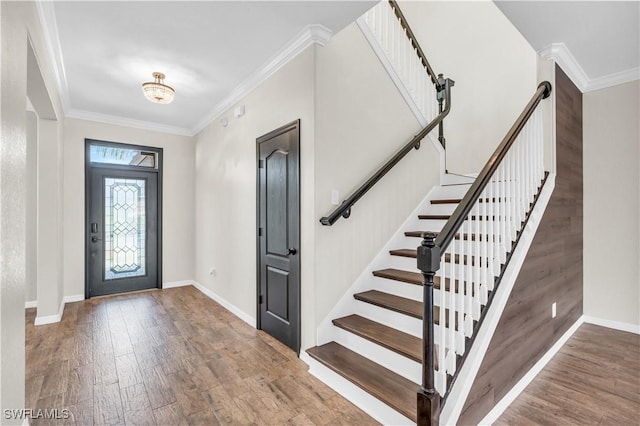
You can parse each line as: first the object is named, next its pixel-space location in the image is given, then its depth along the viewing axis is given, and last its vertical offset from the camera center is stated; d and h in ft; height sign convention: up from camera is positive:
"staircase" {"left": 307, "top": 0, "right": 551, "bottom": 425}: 5.34 -1.99
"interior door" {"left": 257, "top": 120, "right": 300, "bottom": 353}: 9.02 -0.68
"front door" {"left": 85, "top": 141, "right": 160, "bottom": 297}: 14.94 -0.33
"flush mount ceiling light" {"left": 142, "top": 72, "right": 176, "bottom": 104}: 10.49 +4.22
